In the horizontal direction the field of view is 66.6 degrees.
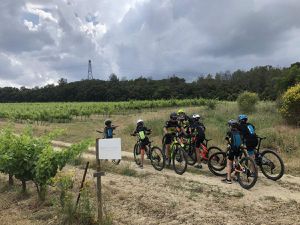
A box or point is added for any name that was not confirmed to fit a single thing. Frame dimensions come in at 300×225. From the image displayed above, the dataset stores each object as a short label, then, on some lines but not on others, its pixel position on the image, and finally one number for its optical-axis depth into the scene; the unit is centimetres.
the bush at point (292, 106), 925
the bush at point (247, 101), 1412
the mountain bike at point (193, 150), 639
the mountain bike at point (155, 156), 655
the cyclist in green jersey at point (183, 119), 682
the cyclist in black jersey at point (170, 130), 671
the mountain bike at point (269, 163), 544
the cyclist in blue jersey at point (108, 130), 735
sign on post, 369
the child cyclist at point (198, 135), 636
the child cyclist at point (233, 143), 535
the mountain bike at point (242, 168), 503
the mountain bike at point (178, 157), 607
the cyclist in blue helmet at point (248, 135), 544
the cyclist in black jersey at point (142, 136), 683
